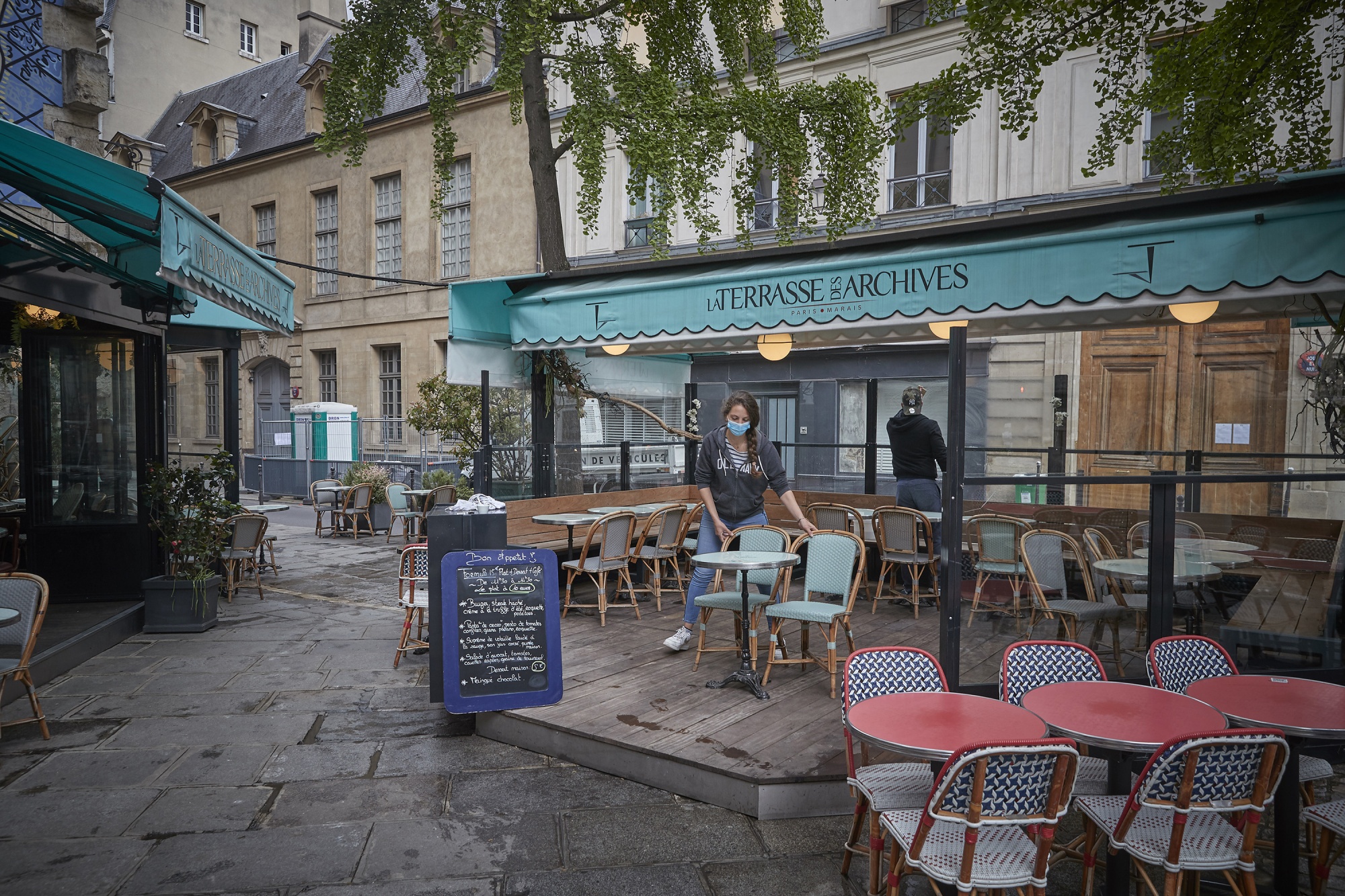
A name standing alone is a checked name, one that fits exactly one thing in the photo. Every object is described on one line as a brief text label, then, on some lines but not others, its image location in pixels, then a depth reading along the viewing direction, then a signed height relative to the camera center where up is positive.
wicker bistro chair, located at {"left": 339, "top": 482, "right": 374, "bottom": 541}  13.88 -1.44
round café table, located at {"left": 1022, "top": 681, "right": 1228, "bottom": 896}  2.72 -1.02
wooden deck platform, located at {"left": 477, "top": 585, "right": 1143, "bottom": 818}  3.79 -1.65
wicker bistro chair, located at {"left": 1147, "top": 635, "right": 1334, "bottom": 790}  3.50 -1.02
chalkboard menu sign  4.69 -1.23
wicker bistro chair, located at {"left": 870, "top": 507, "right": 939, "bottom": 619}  7.14 -1.02
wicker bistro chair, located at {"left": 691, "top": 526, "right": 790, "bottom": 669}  5.47 -1.14
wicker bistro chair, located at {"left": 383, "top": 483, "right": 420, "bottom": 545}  13.19 -1.37
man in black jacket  7.61 -0.31
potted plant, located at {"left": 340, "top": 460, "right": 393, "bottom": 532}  14.65 -1.17
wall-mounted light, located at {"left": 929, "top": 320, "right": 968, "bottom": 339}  6.76 +0.80
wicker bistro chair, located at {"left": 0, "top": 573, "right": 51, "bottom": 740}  4.62 -1.12
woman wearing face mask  5.96 -0.38
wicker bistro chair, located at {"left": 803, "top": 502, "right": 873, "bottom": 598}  7.54 -0.90
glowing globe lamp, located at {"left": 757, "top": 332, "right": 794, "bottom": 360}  8.65 +0.83
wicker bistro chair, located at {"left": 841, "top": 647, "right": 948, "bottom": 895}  2.98 -1.34
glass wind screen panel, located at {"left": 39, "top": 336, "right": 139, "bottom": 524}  7.68 -0.16
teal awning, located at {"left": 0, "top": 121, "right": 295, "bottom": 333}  4.45 +1.28
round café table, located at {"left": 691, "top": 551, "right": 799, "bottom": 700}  4.90 -0.85
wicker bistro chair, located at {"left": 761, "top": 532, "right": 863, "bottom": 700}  5.11 -1.06
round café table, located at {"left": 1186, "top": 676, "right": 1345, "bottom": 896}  2.84 -1.02
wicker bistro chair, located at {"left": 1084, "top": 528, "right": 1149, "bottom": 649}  4.51 -0.94
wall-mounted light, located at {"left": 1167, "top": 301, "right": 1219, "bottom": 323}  6.02 +0.84
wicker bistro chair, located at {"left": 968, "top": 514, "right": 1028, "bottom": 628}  4.90 -0.74
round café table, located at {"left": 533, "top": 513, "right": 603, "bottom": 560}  7.52 -0.92
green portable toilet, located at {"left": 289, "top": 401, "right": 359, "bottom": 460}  19.92 -0.28
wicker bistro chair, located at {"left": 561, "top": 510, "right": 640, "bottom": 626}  6.90 -1.13
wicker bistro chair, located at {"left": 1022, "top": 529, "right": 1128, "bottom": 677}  4.82 -0.99
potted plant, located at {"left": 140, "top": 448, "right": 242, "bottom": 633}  7.29 -1.11
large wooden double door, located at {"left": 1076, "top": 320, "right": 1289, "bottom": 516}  4.79 +0.18
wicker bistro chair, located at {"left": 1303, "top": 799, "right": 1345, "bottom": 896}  2.88 -1.46
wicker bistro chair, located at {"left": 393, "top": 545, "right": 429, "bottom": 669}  6.21 -1.31
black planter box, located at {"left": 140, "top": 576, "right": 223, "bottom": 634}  7.28 -1.67
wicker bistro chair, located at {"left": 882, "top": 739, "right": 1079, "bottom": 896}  2.37 -1.13
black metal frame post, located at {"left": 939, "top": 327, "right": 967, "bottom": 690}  4.21 -0.45
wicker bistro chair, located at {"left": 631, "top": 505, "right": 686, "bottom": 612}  7.44 -1.13
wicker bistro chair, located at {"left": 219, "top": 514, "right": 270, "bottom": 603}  8.89 -1.36
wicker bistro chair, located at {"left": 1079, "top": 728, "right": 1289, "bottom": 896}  2.44 -1.13
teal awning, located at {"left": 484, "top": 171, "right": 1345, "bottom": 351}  4.41 +0.95
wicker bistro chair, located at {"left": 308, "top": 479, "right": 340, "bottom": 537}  14.16 -1.39
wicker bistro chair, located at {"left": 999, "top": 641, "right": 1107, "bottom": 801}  3.46 -1.02
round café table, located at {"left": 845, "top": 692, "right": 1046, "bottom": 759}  2.69 -1.04
